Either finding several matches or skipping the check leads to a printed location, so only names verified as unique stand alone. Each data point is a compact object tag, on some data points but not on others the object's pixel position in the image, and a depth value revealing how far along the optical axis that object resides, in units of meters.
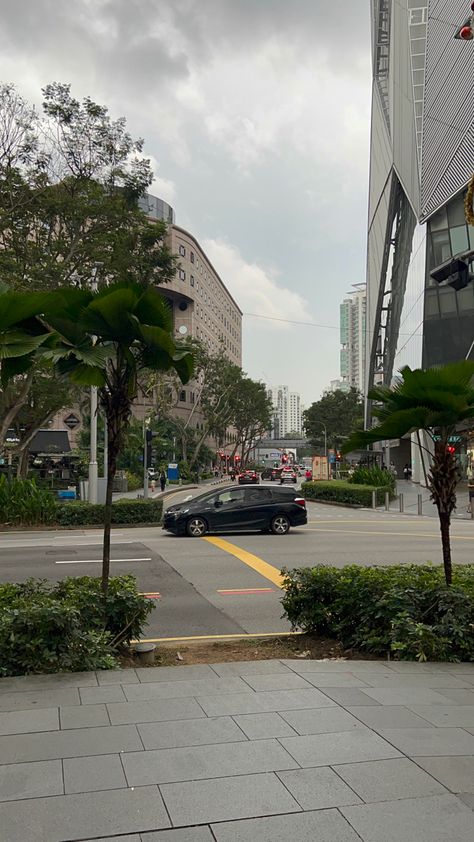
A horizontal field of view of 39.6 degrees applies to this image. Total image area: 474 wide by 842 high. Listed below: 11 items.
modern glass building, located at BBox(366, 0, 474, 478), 38.66
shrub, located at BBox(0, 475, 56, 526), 20.41
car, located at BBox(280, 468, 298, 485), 68.25
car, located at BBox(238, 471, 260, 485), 58.65
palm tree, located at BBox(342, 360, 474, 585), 6.36
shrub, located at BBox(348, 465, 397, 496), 37.05
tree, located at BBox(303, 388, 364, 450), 86.94
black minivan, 17.70
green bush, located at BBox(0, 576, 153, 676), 5.13
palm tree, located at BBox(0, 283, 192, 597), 5.63
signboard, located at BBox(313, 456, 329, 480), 56.16
